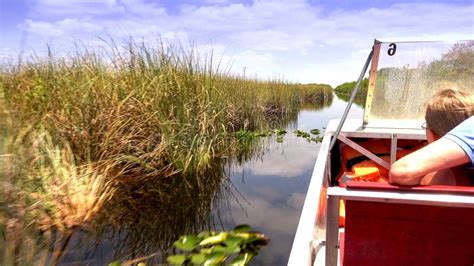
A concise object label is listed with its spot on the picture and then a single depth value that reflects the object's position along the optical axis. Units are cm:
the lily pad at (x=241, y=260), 294
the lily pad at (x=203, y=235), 328
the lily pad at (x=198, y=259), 282
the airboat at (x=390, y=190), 139
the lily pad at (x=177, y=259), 294
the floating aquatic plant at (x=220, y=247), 288
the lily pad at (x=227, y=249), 298
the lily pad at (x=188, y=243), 314
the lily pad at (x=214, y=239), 314
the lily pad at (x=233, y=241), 311
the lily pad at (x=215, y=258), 280
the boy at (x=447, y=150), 140
